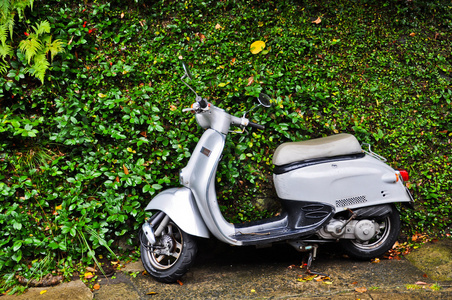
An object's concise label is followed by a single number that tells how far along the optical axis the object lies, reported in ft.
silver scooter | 10.40
